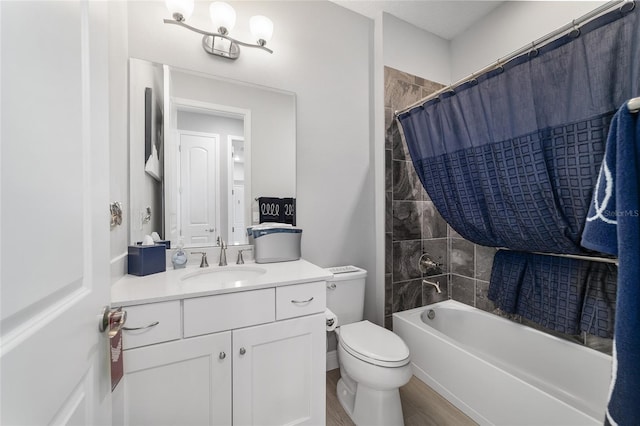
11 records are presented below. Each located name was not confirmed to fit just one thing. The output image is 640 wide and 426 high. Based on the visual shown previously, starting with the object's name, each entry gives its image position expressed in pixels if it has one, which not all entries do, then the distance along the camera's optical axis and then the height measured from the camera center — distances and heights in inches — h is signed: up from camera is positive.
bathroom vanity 38.0 -22.6
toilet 51.5 -32.6
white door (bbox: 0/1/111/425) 13.0 +0.1
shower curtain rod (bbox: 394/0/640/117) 38.1 +30.5
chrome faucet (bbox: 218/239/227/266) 59.9 -10.1
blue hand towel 24.8 -4.4
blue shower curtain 41.5 +10.9
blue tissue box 48.6 -9.1
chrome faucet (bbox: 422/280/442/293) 79.8 -23.6
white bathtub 48.3 -36.3
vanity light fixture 53.6 +41.7
